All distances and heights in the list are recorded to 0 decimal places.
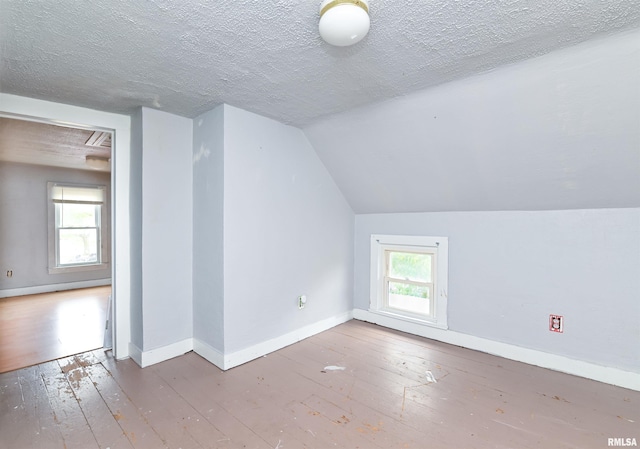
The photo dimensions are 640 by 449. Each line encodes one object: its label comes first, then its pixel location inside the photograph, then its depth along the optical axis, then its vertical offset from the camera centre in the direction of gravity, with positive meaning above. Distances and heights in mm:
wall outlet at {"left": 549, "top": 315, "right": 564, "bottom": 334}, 2521 -828
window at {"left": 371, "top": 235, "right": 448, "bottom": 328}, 3184 -626
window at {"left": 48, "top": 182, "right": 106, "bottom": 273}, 5348 -148
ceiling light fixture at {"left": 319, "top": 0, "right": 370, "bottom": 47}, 1305 +871
